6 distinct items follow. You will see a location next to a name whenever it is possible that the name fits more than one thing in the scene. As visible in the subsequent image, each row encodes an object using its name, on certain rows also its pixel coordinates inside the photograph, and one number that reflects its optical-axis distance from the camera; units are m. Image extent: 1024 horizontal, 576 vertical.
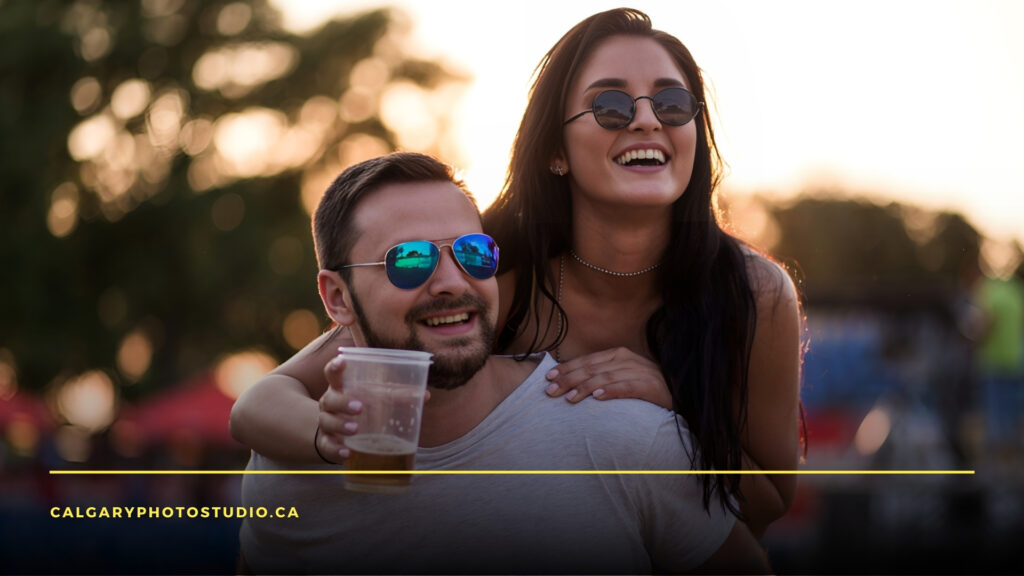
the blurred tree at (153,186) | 14.34
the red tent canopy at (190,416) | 12.08
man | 2.22
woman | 2.55
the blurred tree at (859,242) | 29.73
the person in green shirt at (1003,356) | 8.66
